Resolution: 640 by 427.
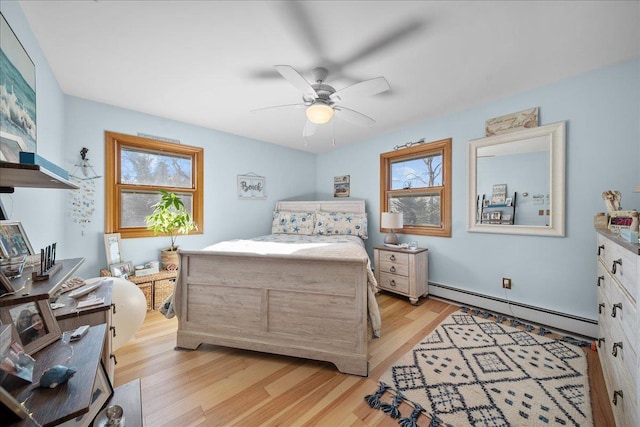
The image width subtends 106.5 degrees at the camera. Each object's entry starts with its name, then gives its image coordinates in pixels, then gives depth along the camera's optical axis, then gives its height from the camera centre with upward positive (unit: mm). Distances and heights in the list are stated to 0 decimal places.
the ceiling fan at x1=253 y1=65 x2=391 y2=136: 1773 +970
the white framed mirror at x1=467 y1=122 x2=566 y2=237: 2316 +309
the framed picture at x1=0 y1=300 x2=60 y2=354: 786 -404
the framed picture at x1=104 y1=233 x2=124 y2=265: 2709 -426
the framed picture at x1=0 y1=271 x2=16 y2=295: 761 -244
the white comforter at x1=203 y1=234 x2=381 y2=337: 1854 -408
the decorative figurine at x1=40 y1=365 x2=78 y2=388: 679 -482
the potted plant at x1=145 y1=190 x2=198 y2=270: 2971 -118
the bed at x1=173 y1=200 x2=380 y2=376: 1756 -738
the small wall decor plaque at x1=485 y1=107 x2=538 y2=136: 2434 +954
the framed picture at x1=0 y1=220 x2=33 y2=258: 1018 -135
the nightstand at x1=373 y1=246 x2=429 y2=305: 2996 -788
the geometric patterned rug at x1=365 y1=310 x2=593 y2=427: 1400 -1187
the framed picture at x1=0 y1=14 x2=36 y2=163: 1259 +676
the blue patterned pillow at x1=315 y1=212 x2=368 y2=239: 3811 -211
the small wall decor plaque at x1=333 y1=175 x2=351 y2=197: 4387 +477
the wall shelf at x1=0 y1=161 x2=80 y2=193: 630 +107
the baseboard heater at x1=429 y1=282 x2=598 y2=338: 2195 -1059
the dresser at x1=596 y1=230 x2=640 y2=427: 1057 -620
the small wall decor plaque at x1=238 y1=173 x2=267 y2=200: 3938 +415
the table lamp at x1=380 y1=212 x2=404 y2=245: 3244 -122
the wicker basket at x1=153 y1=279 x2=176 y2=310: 2811 -953
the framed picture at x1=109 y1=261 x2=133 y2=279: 2643 -662
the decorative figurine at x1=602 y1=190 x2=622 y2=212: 1797 +83
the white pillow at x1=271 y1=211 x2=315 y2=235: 3998 -200
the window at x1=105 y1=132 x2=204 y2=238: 2854 +439
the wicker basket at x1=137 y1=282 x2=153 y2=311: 2734 -933
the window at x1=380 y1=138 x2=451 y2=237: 3154 +364
